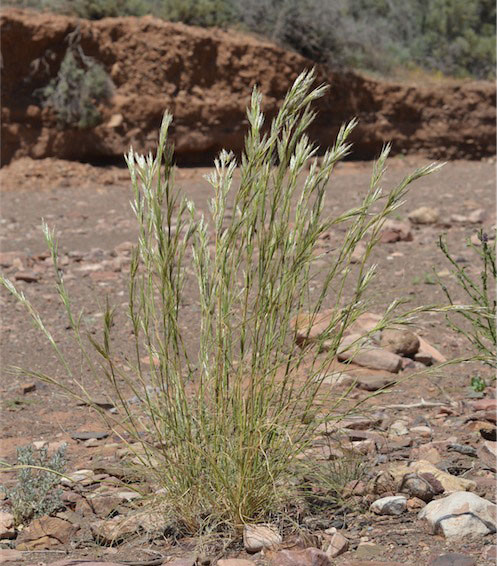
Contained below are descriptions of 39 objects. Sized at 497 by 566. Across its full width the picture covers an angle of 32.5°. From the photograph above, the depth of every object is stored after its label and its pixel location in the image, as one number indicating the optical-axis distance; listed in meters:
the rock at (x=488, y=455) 2.54
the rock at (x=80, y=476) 2.56
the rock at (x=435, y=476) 2.37
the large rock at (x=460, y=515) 2.10
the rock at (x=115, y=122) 10.25
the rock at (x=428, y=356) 3.88
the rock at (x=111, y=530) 2.15
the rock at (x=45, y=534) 2.21
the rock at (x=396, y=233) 6.25
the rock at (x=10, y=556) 2.10
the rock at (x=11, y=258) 5.90
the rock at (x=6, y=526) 2.26
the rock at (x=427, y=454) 2.60
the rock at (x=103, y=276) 5.53
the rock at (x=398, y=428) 2.89
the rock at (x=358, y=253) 5.57
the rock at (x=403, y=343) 3.85
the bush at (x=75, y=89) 9.87
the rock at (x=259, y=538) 2.05
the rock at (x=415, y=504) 2.29
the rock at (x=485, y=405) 3.07
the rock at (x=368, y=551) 2.04
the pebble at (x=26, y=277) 5.53
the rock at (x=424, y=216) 6.97
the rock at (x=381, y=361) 3.71
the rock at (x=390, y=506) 2.25
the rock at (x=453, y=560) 1.93
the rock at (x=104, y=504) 2.34
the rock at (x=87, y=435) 3.05
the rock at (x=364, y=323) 4.09
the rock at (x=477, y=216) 6.98
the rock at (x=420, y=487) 2.31
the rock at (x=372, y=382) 3.45
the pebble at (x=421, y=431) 2.86
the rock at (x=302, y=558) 1.93
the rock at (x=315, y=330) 3.71
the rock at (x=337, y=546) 2.05
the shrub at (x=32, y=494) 2.33
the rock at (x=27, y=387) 3.69
